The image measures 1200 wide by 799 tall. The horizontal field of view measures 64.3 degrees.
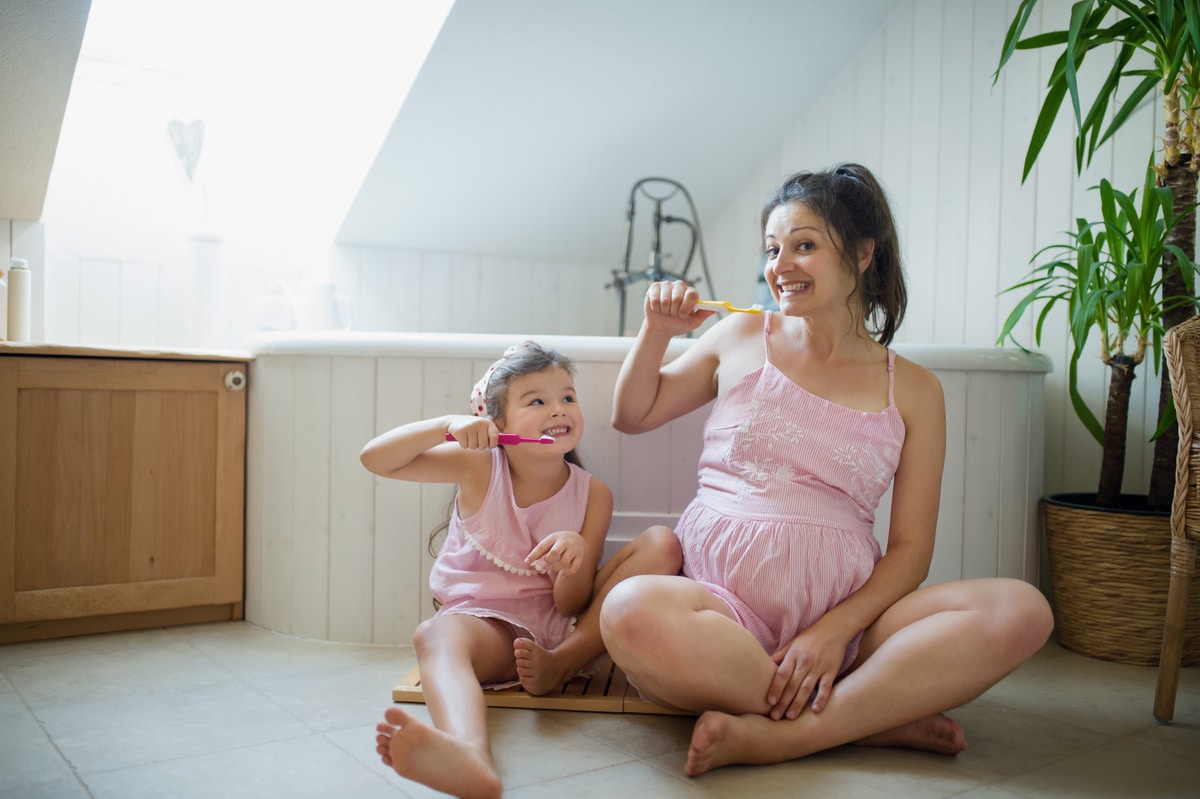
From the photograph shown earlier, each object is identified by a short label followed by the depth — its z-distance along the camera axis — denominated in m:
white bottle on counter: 1.93
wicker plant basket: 1.68
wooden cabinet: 1.68
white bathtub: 1.70
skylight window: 2.40
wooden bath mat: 1.36
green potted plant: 1.60
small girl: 1.35
